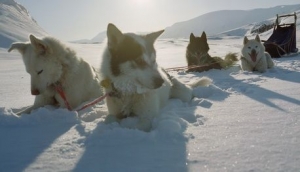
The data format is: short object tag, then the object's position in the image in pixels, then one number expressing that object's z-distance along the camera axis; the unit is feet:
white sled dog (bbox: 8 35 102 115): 8.92
